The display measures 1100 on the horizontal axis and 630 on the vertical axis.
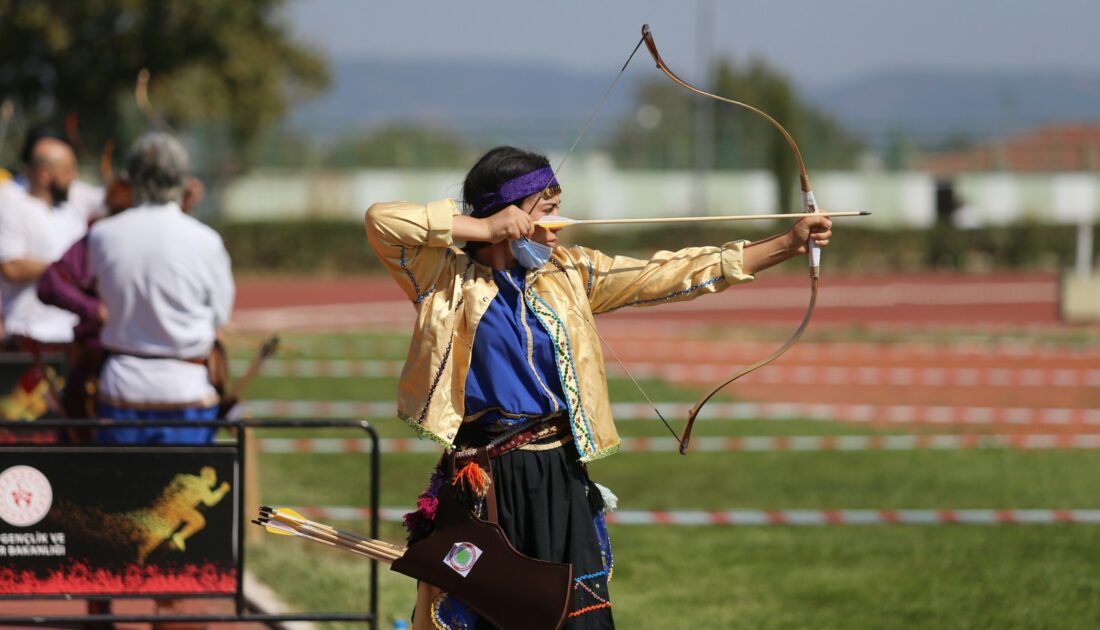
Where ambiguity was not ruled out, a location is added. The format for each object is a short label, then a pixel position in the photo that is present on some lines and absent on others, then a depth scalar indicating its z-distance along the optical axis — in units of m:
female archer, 8.74
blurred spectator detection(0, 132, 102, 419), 15.50
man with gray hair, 11.78
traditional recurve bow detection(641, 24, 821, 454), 9.24
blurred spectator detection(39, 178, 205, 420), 12.15
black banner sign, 11.41
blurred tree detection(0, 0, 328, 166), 73.42
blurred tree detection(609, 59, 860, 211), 89.44
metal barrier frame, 11.42
